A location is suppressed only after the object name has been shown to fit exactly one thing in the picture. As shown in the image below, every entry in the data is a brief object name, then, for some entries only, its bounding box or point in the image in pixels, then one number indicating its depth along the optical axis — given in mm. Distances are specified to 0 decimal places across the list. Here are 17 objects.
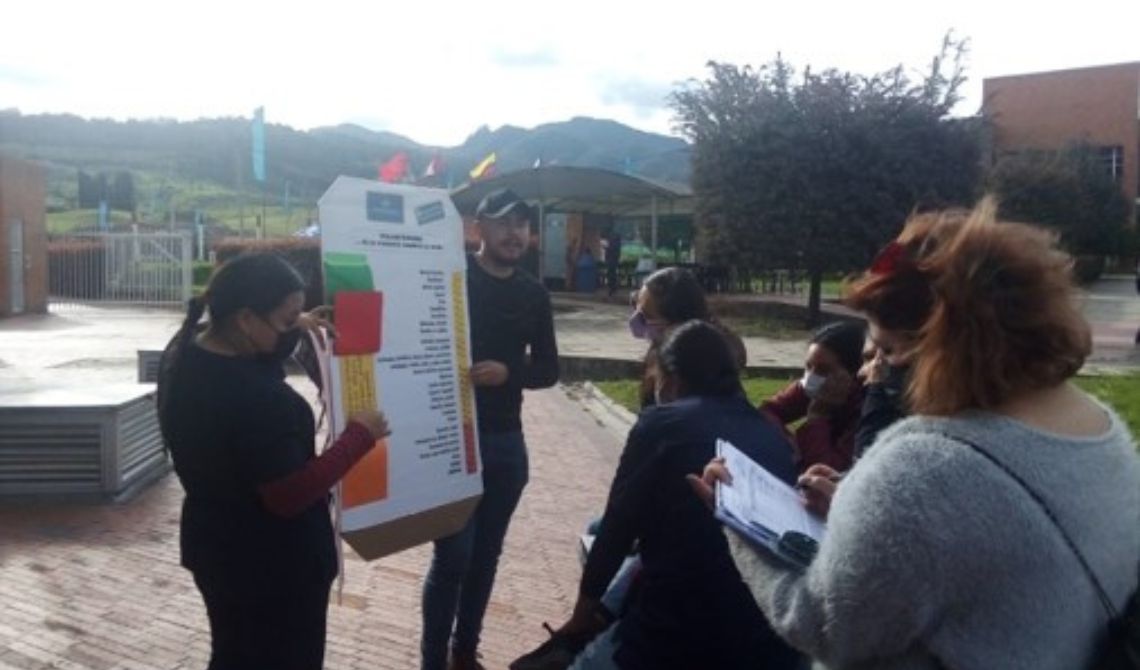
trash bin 29602
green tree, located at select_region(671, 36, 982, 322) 19844
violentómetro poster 3107
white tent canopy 24594
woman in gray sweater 1640
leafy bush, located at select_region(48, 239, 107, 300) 28234
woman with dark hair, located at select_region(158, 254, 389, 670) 2635
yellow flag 29297
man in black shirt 3832
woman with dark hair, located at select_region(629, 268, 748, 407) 3635
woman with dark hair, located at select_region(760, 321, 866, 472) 3547
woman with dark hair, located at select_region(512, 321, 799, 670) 2617
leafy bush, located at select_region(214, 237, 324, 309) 19578
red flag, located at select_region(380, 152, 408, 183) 19141
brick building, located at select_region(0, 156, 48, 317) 23375
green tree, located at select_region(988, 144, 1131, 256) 36438
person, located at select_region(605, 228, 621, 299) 28422
